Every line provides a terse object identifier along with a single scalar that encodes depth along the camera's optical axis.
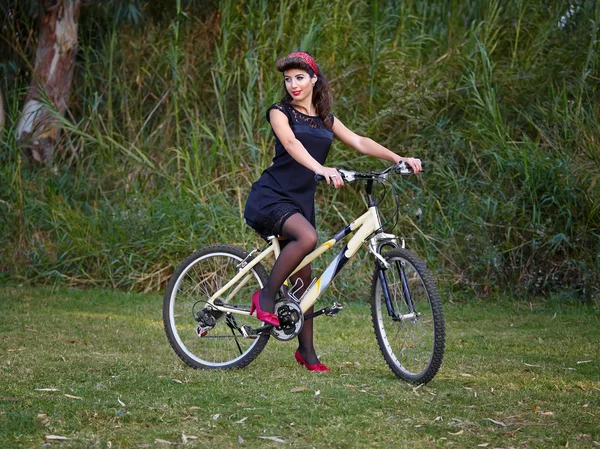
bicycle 4.85
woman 5.00
